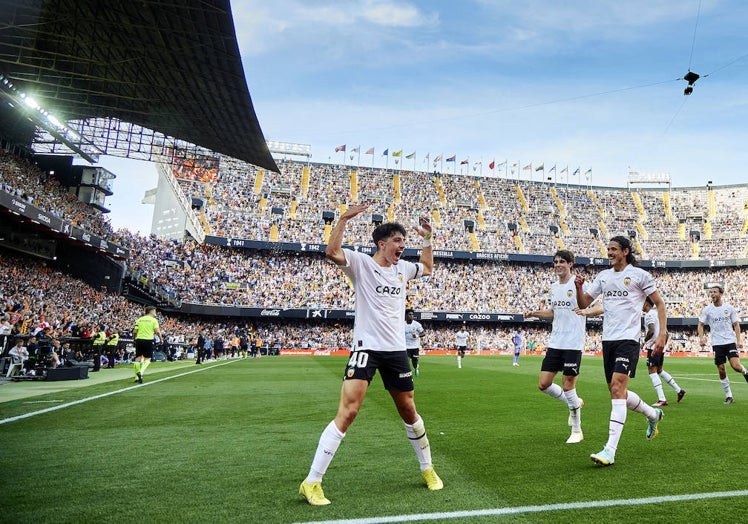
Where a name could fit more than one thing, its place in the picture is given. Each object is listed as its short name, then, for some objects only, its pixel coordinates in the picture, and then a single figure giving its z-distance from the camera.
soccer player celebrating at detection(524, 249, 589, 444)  7.43
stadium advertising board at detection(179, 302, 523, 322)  46.31
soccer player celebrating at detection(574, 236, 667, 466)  5.95
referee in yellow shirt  15.29
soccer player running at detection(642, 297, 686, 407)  10.19
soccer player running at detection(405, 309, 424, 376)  17.50
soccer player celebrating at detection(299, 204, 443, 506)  4.44
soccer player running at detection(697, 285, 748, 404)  10.91
